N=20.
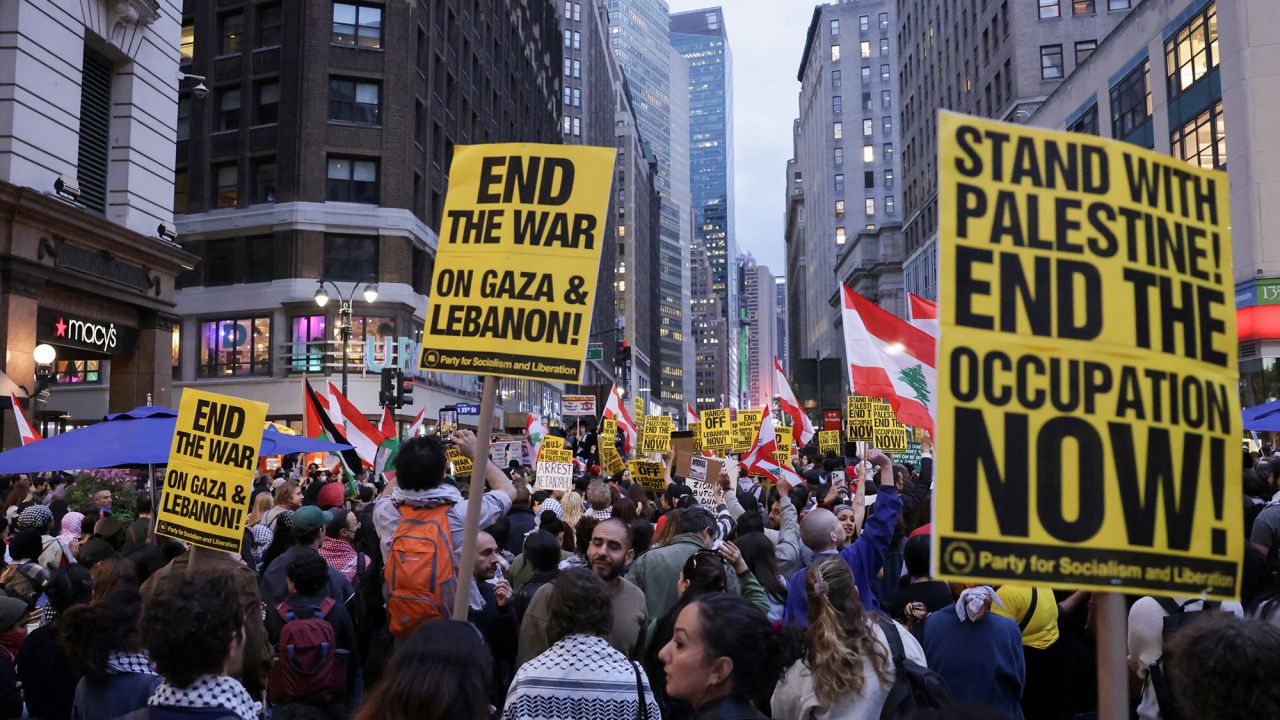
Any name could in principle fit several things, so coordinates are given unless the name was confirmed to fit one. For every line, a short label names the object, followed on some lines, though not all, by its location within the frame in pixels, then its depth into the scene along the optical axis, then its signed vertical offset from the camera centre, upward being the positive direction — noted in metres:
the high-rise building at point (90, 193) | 18.61 +4.64
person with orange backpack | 5.55 -0.77
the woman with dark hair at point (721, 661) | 3.60 -0.96
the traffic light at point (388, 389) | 24.98 +0.48
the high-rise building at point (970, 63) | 57.38 +23.06
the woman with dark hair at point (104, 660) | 4.30 -1.15
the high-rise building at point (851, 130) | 126.56 +37.54
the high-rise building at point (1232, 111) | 30.09 +10.31
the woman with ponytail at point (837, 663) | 4.28 -1.16
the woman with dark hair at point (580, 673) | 4.20 -1.19
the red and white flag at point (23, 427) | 13.14 -0.29
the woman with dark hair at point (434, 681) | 3.09 -0.90
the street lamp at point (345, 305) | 26.38 +2.92
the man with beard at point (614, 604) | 5.52 -1.17
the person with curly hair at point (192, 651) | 3.47 -0.90
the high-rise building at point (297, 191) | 42.78 +9.87
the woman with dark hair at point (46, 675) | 5.17 -1.46
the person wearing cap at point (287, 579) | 6.51 -1.14
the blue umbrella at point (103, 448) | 8.94 -0.41
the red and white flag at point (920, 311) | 11.23 +1.19
